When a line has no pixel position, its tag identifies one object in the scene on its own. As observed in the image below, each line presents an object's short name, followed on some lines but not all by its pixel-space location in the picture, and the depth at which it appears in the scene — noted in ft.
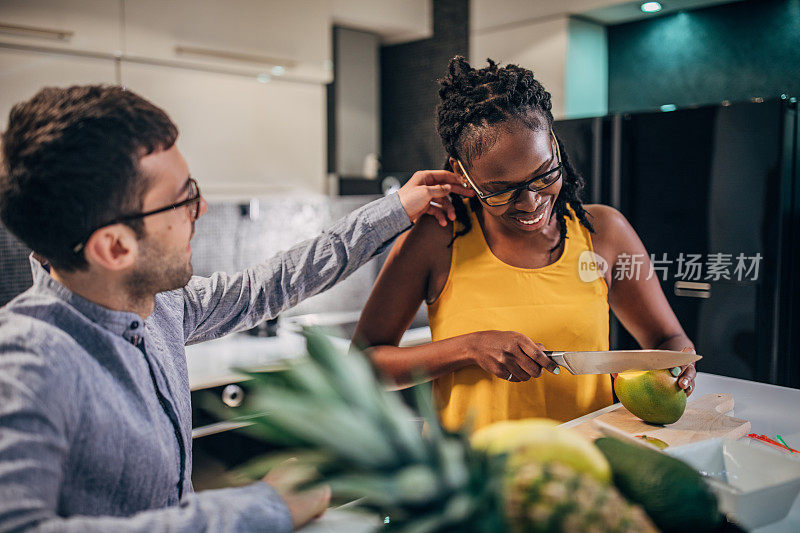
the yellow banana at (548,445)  1.96
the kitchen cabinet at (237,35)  7.28
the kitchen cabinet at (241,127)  7.64
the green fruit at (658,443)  2.94
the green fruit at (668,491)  2.03
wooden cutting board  3.28
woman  3.77
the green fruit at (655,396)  3.37
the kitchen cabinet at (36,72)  6.50
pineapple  1.68
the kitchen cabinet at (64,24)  6.35
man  2.13
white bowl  2.39
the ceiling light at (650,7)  8.16
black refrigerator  6.25
